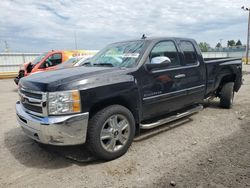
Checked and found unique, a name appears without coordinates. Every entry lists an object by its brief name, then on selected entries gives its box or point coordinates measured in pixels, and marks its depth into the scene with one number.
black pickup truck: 3.05
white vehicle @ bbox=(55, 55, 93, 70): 9.92
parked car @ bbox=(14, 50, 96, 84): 10.49
